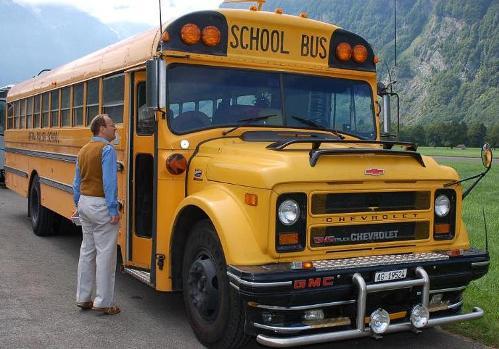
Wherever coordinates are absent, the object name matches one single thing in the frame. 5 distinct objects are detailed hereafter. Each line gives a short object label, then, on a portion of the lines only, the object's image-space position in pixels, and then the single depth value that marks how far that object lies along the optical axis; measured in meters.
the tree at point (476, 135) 89.81
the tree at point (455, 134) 89.44
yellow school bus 3.82
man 5.07
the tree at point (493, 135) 83.88
